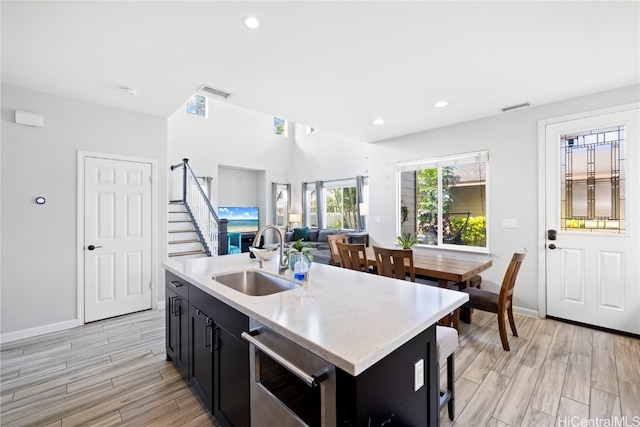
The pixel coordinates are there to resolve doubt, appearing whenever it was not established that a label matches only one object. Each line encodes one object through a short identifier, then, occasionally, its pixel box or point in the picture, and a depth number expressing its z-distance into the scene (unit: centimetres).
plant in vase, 190
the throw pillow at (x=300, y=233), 717
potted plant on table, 386
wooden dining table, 280
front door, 294
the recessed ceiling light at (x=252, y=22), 192
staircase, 467
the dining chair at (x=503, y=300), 264
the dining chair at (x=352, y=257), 315
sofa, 709
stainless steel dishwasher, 97
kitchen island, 94
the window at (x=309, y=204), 828
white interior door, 338
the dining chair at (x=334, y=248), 385
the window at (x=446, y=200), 408
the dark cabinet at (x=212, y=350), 145
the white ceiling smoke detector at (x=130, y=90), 297
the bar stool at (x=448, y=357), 160
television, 780
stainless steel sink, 199
